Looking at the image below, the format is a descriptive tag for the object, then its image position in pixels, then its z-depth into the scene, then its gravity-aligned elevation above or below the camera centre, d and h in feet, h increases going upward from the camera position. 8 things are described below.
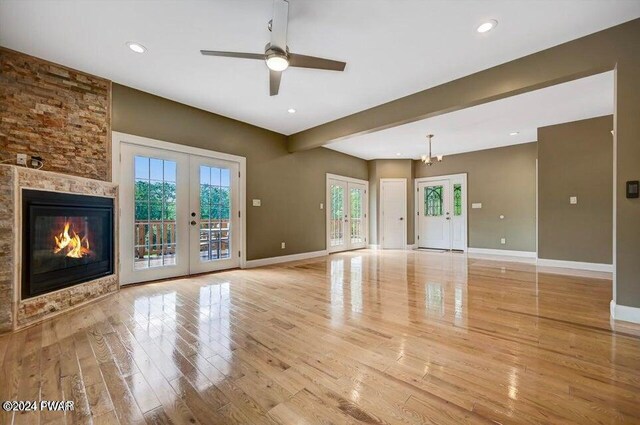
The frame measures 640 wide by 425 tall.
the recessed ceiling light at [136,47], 9.25 +6.00
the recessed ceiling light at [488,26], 8.06 +5.87
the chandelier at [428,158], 19.43 +4.14
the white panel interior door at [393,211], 27.22 +0.14
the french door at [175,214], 12.67 -0.06
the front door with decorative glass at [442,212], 25.05 +0.02
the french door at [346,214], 23.99 -0.15
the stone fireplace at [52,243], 7.82 -1.08
